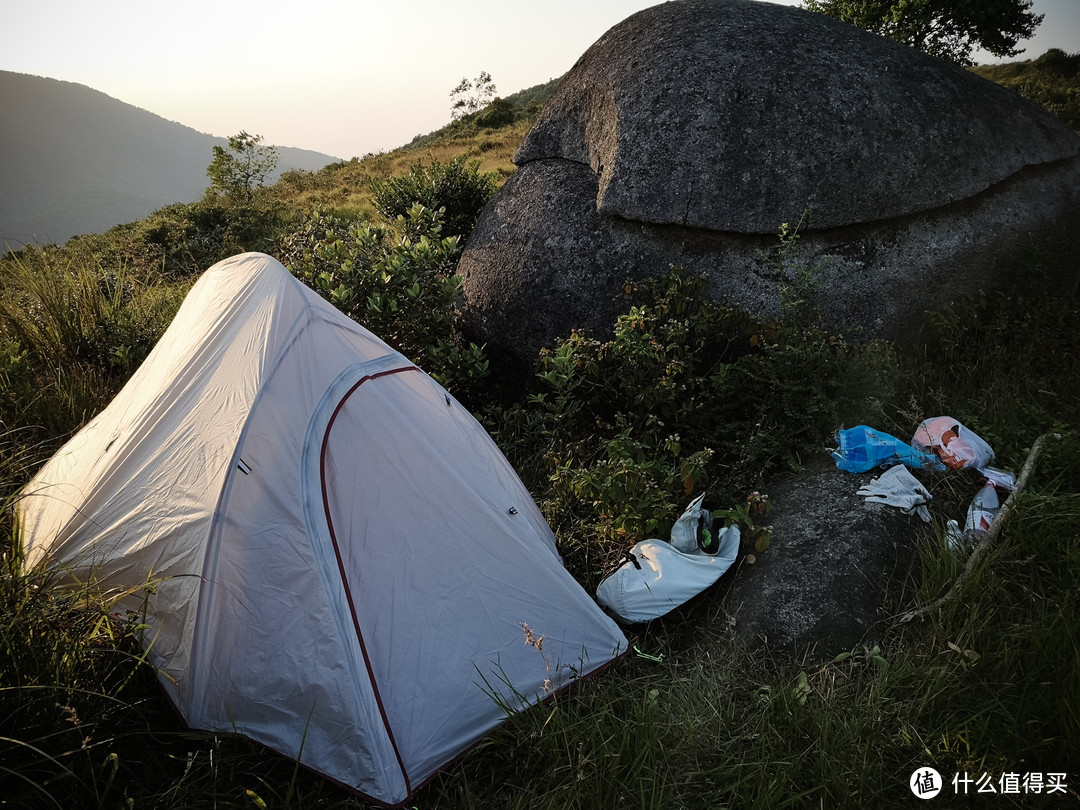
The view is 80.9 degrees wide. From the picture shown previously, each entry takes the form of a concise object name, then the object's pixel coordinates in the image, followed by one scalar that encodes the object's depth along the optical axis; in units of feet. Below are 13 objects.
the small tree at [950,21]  37.81
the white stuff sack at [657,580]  9.71
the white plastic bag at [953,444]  10.85
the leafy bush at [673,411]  11.10
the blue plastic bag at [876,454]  11.05
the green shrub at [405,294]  15.26
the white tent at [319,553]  7.71
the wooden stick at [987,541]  8.93
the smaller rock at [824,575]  9.08
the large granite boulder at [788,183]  14.19
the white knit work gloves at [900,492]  10.29
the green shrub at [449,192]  22.41
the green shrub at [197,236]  31.89
